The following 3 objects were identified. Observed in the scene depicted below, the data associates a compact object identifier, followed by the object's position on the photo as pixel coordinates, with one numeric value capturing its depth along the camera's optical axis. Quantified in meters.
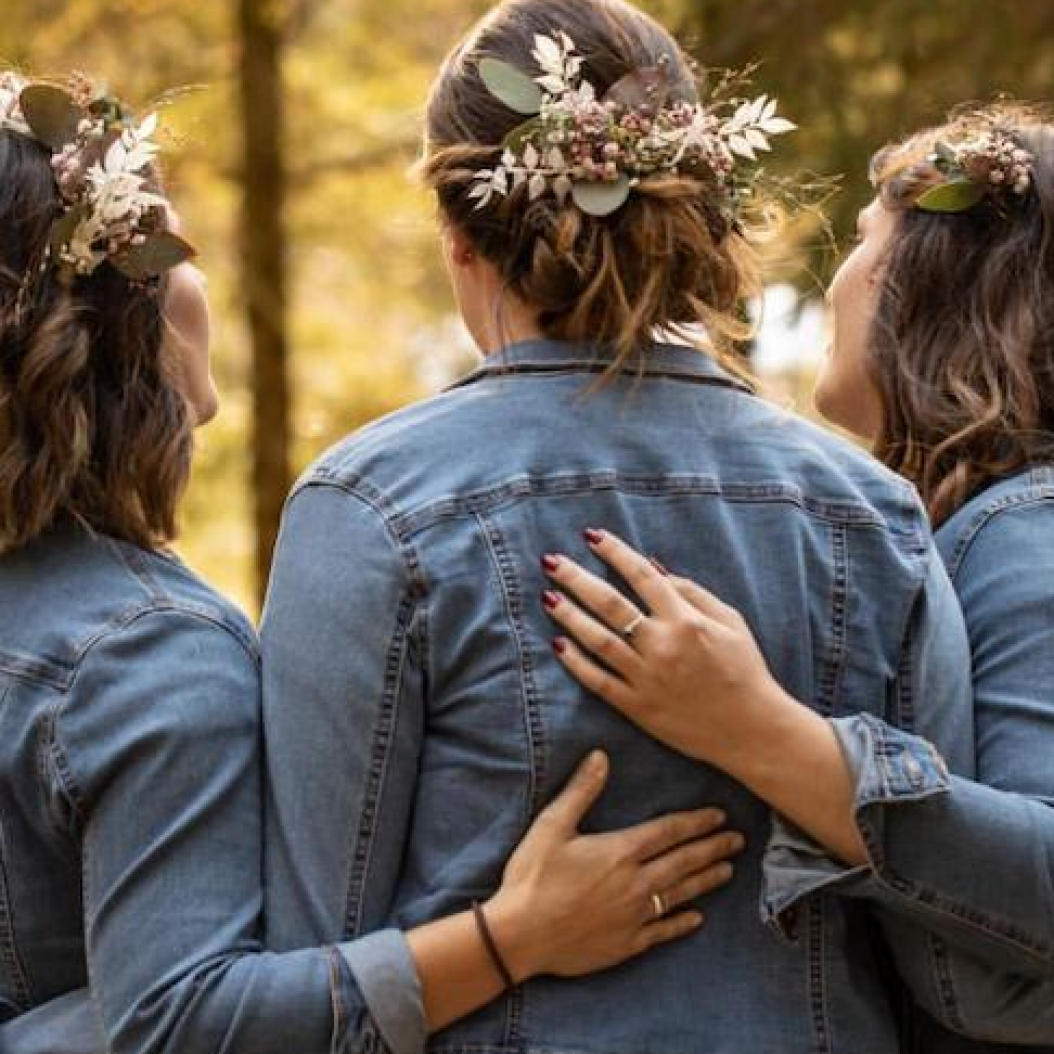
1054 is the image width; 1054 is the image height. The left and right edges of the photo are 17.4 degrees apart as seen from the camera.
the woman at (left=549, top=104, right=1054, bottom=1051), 3.97
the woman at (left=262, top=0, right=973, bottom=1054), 3.95
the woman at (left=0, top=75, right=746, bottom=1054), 3.92
